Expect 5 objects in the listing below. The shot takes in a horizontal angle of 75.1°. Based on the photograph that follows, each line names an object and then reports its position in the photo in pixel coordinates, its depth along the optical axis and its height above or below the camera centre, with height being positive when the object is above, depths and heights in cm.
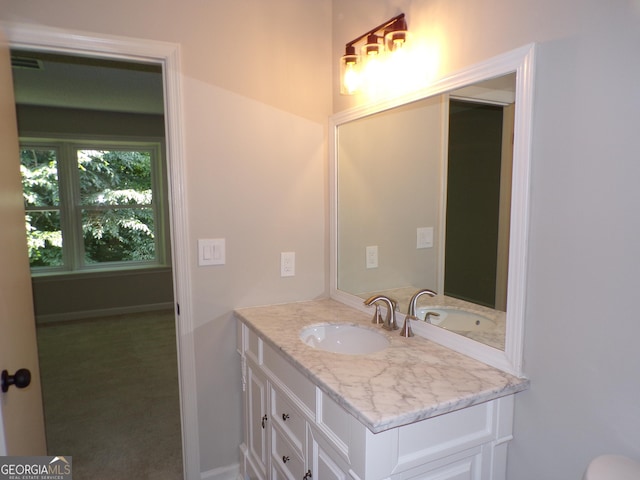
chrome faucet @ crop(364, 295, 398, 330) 169 -45
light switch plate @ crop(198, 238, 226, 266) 194 -22
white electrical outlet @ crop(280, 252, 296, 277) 213 -31
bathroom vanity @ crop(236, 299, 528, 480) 110 -61
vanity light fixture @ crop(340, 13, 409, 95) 161 +62
